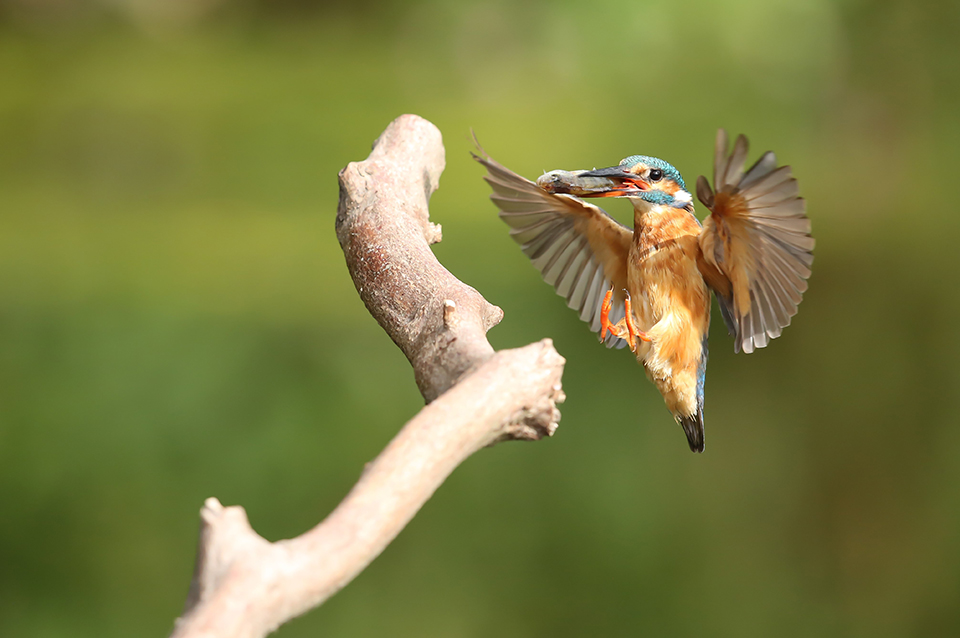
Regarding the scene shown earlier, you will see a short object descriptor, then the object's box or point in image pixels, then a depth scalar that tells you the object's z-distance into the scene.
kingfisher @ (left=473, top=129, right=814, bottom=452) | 6.11
